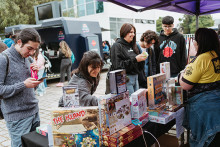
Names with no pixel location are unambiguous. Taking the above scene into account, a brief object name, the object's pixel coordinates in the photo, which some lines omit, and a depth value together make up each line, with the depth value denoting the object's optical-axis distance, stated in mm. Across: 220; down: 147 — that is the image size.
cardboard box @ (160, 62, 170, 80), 2337
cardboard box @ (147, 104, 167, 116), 2039
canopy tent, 3078
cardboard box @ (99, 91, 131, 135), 1506
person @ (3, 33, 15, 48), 6181
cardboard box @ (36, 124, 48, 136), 1792
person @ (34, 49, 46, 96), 5999
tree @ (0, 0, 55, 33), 17547
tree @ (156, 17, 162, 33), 63750
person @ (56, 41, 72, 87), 7637
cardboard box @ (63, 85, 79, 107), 1551
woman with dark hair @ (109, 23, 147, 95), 2936
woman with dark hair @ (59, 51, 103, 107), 1917
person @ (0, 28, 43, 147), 1831
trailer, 9211
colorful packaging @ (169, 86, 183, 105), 2305
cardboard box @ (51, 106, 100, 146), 1384
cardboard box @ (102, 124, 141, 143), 1502
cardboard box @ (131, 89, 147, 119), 1824
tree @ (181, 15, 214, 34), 48347
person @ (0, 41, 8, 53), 3033
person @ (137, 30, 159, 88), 3258
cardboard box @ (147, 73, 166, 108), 2008
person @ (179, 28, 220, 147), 1876
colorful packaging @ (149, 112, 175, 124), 1943
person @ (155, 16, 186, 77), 3520
